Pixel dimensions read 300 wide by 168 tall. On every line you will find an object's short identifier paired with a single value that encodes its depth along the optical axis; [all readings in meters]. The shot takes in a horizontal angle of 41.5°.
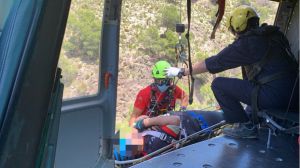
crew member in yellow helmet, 3.58
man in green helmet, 4.81
